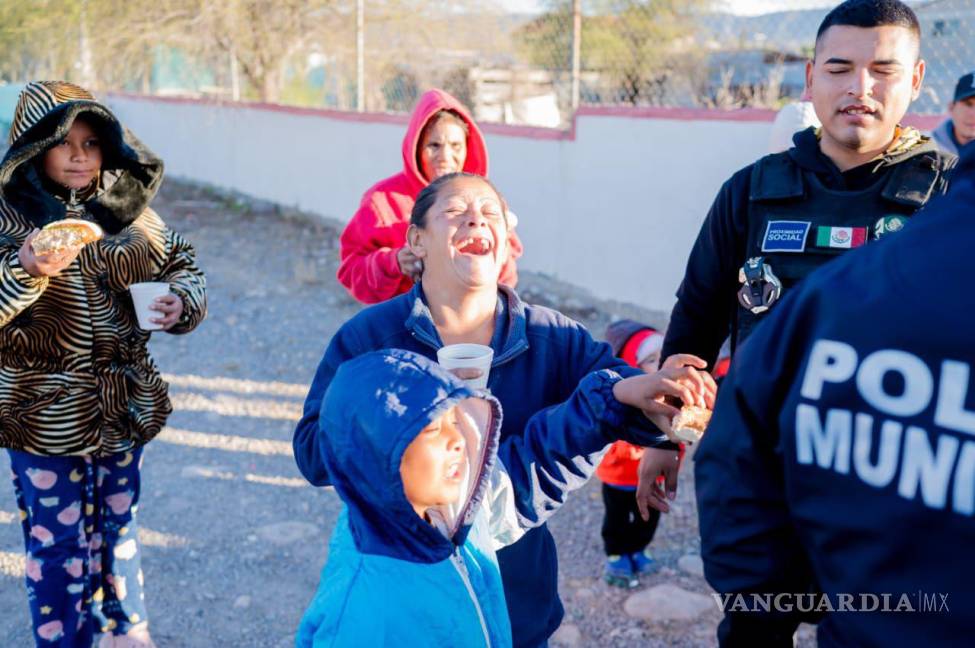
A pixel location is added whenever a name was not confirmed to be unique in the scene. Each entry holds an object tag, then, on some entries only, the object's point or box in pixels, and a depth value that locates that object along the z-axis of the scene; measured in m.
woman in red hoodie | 3.62
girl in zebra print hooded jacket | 2.83
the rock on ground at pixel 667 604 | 3.53
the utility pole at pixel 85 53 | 13.03
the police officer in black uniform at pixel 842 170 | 2.29
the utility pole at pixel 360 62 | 10.53
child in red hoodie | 3.51
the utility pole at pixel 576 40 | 7.78
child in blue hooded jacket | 1.68
